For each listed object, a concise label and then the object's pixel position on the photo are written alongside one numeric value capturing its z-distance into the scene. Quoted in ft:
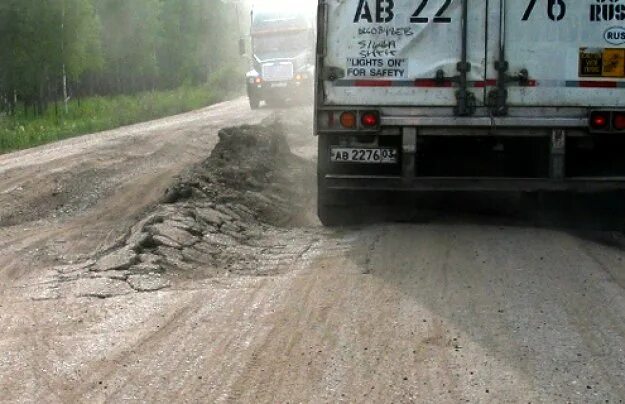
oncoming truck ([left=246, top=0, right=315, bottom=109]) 105.50
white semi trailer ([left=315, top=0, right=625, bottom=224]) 29.84
